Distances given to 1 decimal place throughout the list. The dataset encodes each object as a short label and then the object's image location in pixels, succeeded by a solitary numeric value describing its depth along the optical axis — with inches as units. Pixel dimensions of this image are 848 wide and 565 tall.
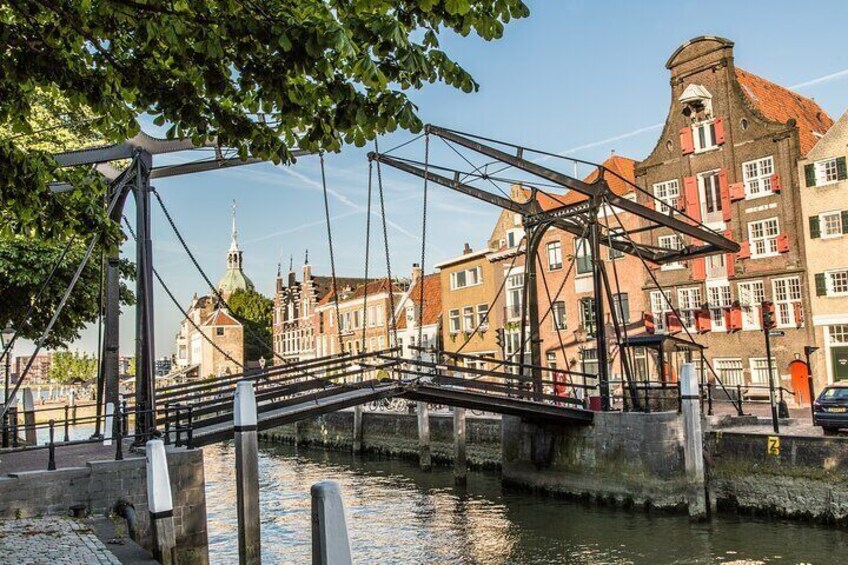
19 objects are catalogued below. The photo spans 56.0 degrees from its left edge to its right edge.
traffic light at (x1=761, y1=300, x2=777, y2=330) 764.0
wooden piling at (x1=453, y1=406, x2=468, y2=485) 914.6
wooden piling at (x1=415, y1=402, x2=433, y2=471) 1039.6
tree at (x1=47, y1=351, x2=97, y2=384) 4116.6
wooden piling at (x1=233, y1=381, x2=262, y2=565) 503.2
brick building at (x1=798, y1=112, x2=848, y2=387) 1067.9
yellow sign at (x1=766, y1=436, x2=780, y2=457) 628.4
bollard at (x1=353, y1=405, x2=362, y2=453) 1295.5
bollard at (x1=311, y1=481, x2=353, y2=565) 160.9
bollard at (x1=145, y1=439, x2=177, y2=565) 410.0
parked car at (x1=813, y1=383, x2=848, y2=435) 645.9
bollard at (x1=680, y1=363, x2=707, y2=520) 653.3
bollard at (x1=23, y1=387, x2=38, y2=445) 793.4
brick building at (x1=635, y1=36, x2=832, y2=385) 1124.5
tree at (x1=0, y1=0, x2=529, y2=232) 225.3
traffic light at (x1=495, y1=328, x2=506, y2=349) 1201.6
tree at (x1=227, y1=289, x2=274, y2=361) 3540.8
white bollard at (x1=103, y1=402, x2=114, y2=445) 646.5
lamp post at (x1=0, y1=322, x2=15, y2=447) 713.1
